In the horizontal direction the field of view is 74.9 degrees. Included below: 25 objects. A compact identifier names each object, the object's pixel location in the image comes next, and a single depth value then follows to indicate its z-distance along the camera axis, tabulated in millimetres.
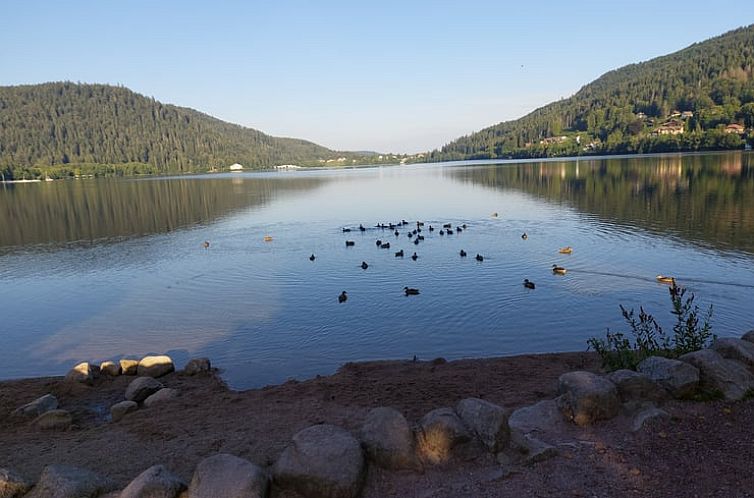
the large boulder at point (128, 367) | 16750
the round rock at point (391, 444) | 8367
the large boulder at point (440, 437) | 8523
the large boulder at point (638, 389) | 9805
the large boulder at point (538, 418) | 9359
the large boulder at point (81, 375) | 15820
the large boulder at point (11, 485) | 8031
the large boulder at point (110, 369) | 16625
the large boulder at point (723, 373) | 9797
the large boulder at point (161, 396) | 13891
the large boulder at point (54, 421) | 12594
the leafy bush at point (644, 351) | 11703
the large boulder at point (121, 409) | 13250
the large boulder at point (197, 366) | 16609
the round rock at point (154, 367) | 16484
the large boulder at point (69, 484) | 7793
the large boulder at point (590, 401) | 9414
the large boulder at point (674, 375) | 9836
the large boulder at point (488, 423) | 8602
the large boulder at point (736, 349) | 10834
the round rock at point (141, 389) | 14469
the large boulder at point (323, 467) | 7711
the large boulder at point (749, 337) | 12673
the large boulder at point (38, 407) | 13383
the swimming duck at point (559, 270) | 27672
